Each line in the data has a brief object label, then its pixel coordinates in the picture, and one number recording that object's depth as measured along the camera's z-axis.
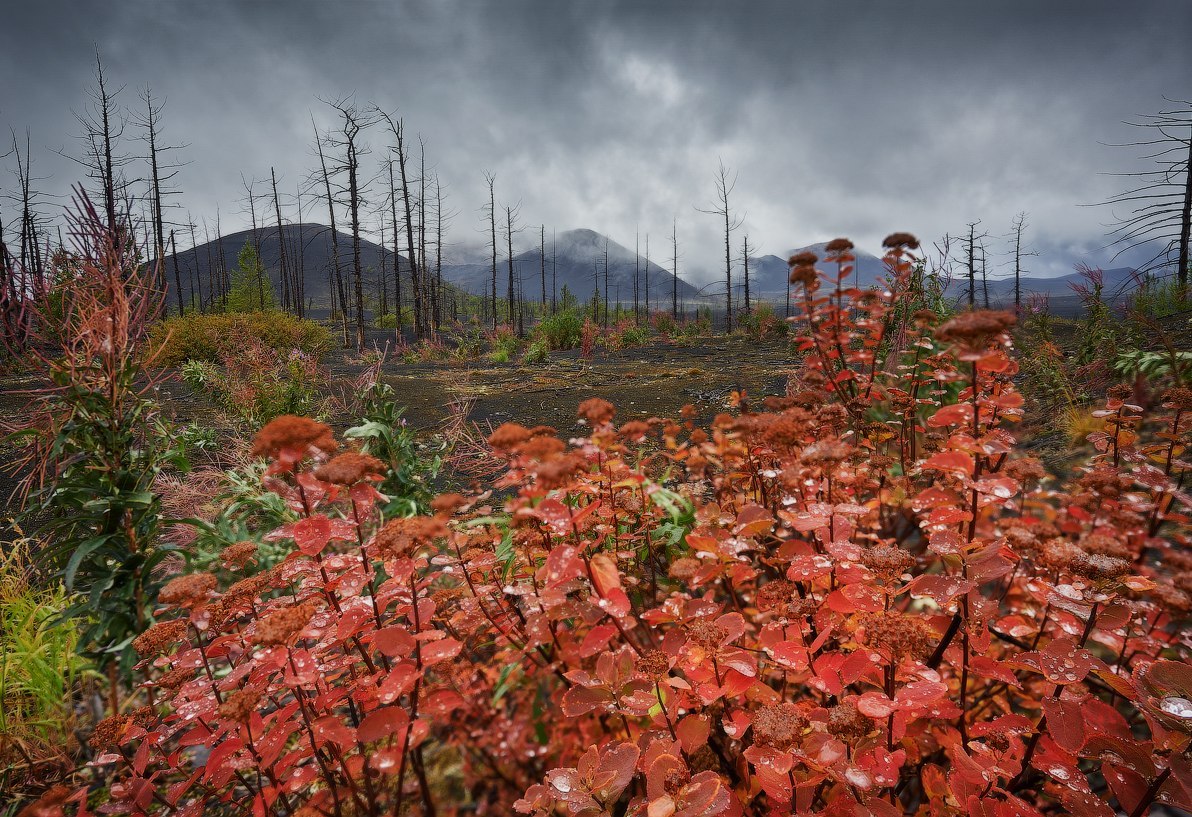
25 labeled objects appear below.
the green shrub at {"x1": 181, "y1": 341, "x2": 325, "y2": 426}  4.78
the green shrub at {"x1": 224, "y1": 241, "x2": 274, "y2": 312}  27.17
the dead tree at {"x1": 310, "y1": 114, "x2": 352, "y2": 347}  19.37
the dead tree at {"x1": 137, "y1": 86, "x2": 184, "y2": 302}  22.09
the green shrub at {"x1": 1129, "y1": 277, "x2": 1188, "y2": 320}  8.84
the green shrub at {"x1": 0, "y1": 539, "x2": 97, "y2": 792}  1.59
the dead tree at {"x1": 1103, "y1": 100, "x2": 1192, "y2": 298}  7.46
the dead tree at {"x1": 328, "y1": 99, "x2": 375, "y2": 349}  17.05
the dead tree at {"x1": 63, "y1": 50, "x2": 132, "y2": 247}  19.03
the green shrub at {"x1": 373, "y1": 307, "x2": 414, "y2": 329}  27.57
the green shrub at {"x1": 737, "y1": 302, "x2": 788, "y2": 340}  15.18
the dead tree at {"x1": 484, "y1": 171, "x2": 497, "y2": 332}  28.26
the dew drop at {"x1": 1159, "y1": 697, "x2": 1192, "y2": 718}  0.66
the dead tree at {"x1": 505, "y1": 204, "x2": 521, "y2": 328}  28.50
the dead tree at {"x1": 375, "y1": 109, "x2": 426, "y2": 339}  19.25
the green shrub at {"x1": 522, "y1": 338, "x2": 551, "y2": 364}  11.44
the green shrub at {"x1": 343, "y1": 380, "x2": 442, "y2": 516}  2.34
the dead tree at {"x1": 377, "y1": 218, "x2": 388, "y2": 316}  29.61
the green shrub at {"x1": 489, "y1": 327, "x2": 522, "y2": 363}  12.16
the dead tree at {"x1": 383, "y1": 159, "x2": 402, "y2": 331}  21.61
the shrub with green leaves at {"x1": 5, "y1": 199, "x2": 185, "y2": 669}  1.55
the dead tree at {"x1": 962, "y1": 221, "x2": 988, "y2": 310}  26.27
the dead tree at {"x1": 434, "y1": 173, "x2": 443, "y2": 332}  24.59
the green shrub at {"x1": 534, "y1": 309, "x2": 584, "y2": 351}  14.47
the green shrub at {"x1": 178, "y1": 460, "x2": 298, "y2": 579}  2.05
